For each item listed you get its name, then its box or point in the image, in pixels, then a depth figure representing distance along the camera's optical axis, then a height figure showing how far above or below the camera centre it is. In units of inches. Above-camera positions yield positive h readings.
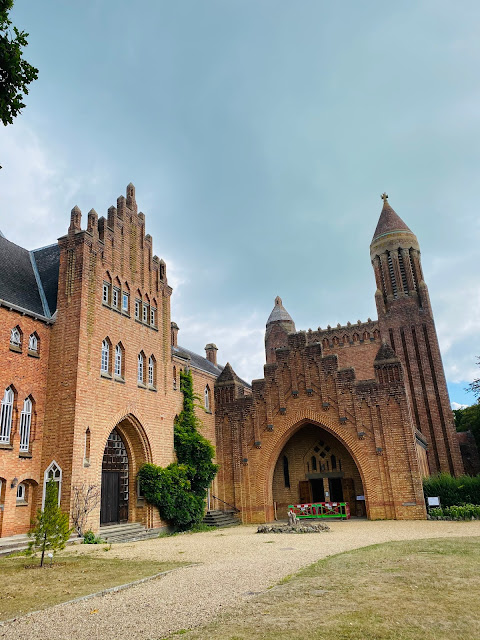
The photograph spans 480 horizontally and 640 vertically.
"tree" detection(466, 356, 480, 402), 1280.8 +229.4
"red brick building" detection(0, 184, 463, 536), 693.9 +160.4
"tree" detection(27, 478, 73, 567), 443.2 -24.1
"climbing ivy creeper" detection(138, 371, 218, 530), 841.5 +35.9
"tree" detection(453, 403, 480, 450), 1694.1 +200.1
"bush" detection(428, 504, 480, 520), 842.2 -59.4
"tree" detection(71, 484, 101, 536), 662.5 -3.4
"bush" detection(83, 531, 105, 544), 650.5 -49.2
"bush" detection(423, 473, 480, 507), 919.0 -20.4
